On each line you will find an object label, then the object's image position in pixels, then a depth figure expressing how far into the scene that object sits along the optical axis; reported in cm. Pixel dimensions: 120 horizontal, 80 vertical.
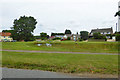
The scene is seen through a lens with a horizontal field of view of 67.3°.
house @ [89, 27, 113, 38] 6342
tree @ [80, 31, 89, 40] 4838
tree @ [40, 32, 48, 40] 4334
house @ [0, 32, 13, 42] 6808
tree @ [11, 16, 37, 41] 4816
